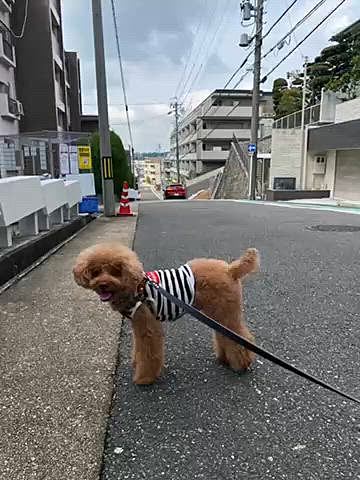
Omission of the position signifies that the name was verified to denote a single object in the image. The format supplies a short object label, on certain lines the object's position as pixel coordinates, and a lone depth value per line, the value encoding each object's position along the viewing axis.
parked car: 33.31
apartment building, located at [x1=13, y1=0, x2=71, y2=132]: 21.20
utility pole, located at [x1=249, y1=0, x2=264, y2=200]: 20.00
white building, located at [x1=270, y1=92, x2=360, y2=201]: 18.50
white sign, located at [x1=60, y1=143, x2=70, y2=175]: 10.14
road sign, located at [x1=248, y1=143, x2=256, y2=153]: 20.89
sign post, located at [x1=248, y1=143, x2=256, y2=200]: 20.94
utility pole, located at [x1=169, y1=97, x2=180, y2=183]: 54.57
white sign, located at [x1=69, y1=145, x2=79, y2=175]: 10.59
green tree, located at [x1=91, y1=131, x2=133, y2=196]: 15.20
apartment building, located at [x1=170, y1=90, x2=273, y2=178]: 53.84
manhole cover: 7.76
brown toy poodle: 2.06
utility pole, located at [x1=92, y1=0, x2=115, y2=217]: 10.40
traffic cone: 11.10
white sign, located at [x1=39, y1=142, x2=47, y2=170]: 9.53
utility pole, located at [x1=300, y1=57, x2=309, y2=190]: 23.03
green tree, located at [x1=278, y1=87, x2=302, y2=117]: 31.72
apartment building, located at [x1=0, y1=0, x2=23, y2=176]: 16.86
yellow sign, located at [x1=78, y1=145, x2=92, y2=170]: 11.05
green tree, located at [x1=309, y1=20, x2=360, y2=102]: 21.22
